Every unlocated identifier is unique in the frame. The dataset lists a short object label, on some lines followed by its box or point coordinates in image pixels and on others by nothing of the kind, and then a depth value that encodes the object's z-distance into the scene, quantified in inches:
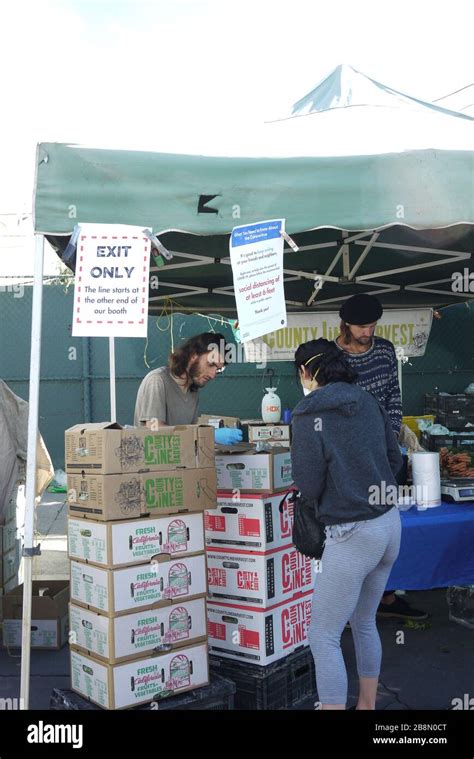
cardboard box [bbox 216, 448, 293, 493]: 134.3
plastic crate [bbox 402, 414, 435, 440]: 288.3
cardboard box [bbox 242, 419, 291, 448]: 249.0
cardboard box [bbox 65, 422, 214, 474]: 120.7
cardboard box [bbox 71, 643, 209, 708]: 118.6
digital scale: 149.0
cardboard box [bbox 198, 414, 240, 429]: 259.3
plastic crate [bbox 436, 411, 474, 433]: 346.6
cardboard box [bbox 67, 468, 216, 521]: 120.0
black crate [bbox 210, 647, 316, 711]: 129.6
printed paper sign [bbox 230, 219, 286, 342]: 124.2
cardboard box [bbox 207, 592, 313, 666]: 131.8
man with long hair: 150.9
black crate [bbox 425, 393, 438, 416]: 377.7
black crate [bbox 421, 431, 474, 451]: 270.5
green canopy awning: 117.7
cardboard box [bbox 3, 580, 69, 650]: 176.1
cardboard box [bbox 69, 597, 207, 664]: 119.0
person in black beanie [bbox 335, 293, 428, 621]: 163.3
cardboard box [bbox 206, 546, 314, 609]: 132.1
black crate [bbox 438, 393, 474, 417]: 348.8
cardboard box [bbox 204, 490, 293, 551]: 133.0
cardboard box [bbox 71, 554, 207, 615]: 119.2
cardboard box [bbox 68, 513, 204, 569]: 119.6
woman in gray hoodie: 106.9
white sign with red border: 122.8
